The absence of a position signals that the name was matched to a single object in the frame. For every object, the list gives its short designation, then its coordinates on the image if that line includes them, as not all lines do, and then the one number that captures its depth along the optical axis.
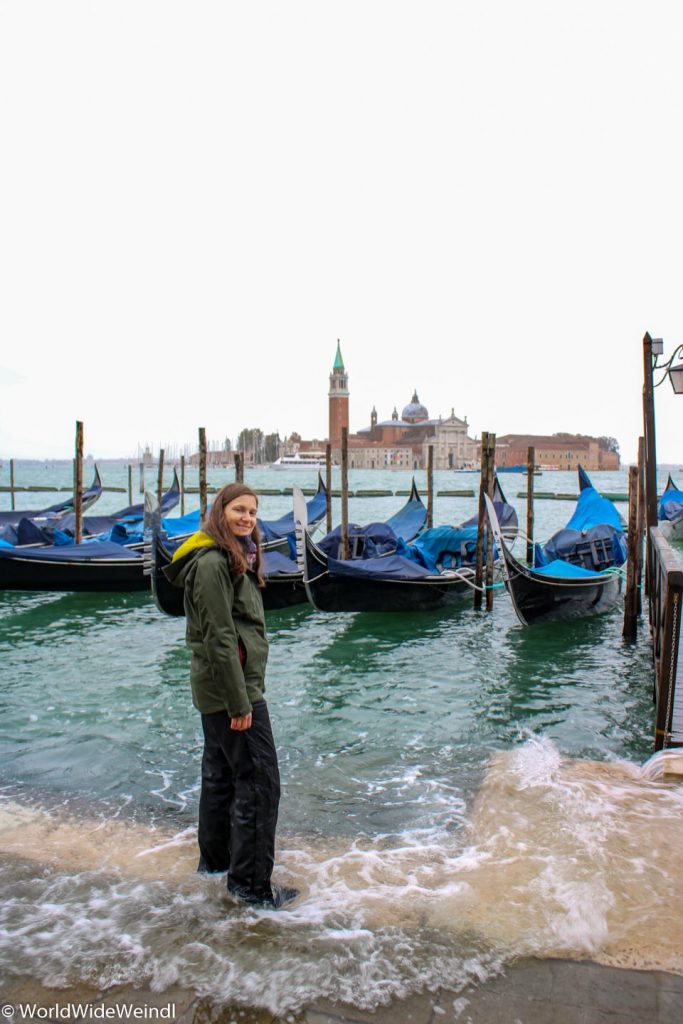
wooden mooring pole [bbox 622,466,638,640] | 5.42
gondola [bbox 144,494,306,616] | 5.74
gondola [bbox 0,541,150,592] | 7.66
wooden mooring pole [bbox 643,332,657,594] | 5.85
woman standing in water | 1.79
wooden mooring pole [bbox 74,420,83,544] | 9.50
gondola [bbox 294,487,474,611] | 6.27
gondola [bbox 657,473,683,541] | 13.86
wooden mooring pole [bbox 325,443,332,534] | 10.76
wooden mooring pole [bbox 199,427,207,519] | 8.72
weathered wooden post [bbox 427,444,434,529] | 12.39
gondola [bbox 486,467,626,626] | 6.25
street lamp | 5.00
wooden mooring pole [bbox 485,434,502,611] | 7.04
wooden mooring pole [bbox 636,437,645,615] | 5.60
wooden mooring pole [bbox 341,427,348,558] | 8.19
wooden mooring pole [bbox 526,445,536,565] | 10.18
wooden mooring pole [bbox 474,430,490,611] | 6.98
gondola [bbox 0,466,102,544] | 14.01
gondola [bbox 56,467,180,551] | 10.05
